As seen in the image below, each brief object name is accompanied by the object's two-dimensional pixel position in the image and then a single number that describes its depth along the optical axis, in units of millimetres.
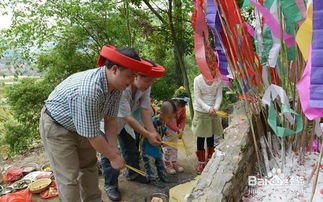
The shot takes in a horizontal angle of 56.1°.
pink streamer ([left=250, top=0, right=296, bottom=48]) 1654
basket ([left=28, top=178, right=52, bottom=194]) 3293
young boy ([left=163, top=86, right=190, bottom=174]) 3449
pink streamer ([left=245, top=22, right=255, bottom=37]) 2240
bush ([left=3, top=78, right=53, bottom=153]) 5129
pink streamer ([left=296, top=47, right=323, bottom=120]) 1242
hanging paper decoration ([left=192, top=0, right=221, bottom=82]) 2076
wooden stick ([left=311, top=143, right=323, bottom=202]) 1275
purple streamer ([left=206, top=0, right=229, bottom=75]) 1908
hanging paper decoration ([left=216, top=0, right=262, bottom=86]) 1904
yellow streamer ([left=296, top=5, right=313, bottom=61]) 1257
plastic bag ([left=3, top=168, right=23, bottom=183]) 3850
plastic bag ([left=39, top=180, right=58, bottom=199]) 3275
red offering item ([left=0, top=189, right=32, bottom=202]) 3064
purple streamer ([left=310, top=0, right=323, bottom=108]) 1148
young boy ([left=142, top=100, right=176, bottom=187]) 3215
